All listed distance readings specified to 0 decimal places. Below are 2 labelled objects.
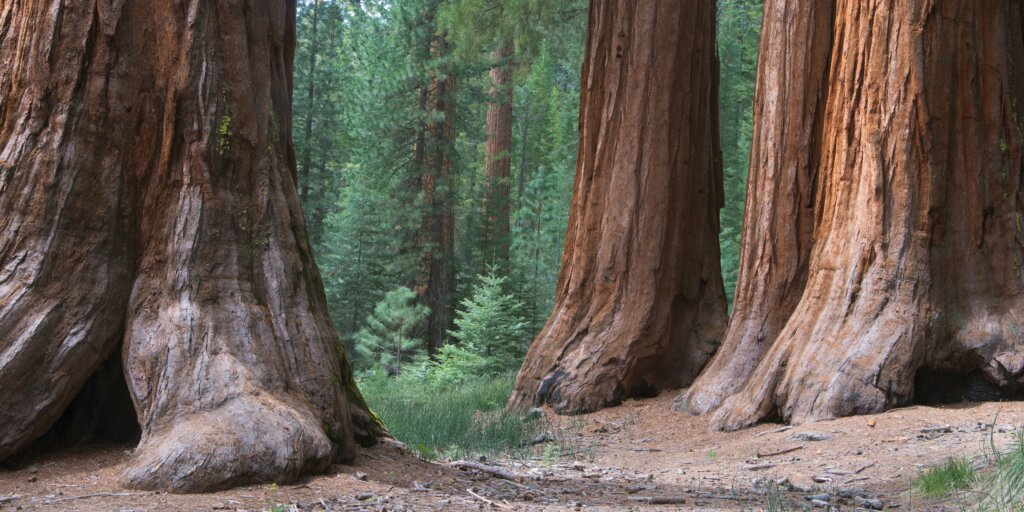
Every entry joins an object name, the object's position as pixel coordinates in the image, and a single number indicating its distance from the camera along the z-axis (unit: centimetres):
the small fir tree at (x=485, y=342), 1642
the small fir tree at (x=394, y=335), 1912
